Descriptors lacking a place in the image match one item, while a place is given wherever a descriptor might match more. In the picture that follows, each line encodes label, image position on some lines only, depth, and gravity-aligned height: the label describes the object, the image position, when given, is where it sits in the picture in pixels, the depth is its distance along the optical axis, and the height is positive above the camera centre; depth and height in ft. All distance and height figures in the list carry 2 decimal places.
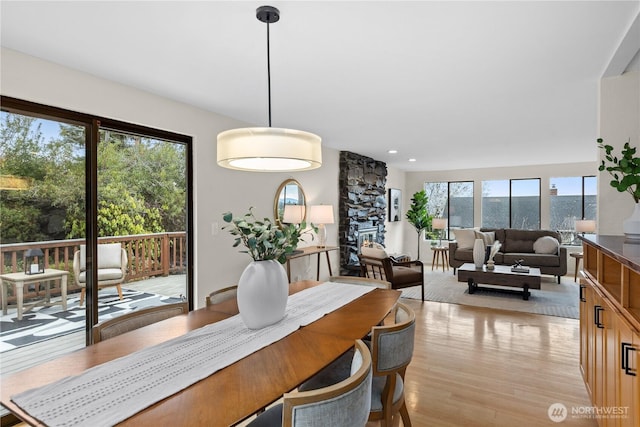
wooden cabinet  4.31 -1.86
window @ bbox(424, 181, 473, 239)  27.63 +0.83
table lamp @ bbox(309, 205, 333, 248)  16.02 -0.07
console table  14.48 -1.72
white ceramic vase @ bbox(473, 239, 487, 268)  17.95 -2.15
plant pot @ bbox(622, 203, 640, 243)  6.20 -0.27
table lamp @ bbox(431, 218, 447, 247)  26.20 -0.90
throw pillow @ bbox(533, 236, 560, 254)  21.16 -2.08
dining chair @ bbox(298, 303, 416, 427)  4.84 -2.21
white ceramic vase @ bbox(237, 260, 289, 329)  5.49 -1.30
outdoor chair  8.66 -1.44
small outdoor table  7.56 -1.63
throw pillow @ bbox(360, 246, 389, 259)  15.58 -1.85
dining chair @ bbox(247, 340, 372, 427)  3.13 -1.82
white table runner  3.28 -1.89
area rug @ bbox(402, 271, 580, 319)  15.12 -4.20
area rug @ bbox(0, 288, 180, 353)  7.68 -2.63
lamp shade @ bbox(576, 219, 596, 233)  21.06 -0.86
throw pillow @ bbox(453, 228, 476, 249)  23.26 -1.75
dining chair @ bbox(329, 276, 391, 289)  8.98 -1.87
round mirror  15.06 +0.34
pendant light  5.30 +1.10
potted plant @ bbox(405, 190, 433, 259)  26.78 -0.13
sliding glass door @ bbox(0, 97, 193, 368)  7.66 -0.07
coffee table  16.35 -3.23
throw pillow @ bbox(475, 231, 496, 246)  22.98 -1.66
